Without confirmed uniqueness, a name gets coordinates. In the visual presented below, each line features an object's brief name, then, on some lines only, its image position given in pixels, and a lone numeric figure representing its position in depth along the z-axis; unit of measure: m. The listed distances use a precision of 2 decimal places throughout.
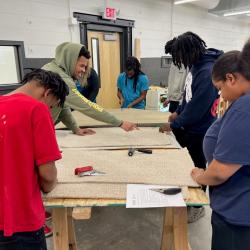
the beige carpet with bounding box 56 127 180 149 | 1.64
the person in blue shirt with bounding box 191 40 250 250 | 0.79
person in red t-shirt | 0.81
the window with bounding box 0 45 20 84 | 3.28
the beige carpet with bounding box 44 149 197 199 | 1.08
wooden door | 4.77
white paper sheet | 0.98
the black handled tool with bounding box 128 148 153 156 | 1.49
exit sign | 4.48
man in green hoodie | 1.77
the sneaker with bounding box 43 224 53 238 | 1.93
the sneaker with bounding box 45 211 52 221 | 2.07
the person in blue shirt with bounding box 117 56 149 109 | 3.11
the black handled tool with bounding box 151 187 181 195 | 1.05
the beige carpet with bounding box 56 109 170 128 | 2.16
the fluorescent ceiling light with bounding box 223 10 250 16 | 6.02
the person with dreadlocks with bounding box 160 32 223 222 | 1.63
